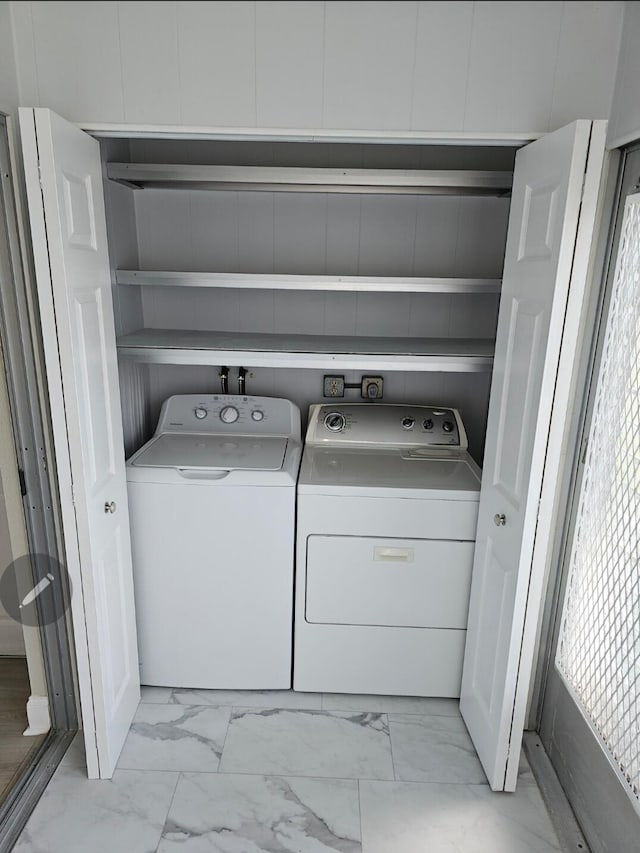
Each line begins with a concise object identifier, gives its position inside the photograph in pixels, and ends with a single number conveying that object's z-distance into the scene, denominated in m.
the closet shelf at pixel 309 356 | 2.02
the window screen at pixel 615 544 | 1.48
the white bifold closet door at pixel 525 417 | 1.37
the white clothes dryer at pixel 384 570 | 1.99
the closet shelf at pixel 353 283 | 1.97
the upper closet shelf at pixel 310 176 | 1.88
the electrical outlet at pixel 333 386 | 2.48
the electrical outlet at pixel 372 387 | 2.49
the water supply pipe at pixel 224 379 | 2.46
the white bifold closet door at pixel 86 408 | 1.37
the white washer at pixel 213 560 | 2.00
